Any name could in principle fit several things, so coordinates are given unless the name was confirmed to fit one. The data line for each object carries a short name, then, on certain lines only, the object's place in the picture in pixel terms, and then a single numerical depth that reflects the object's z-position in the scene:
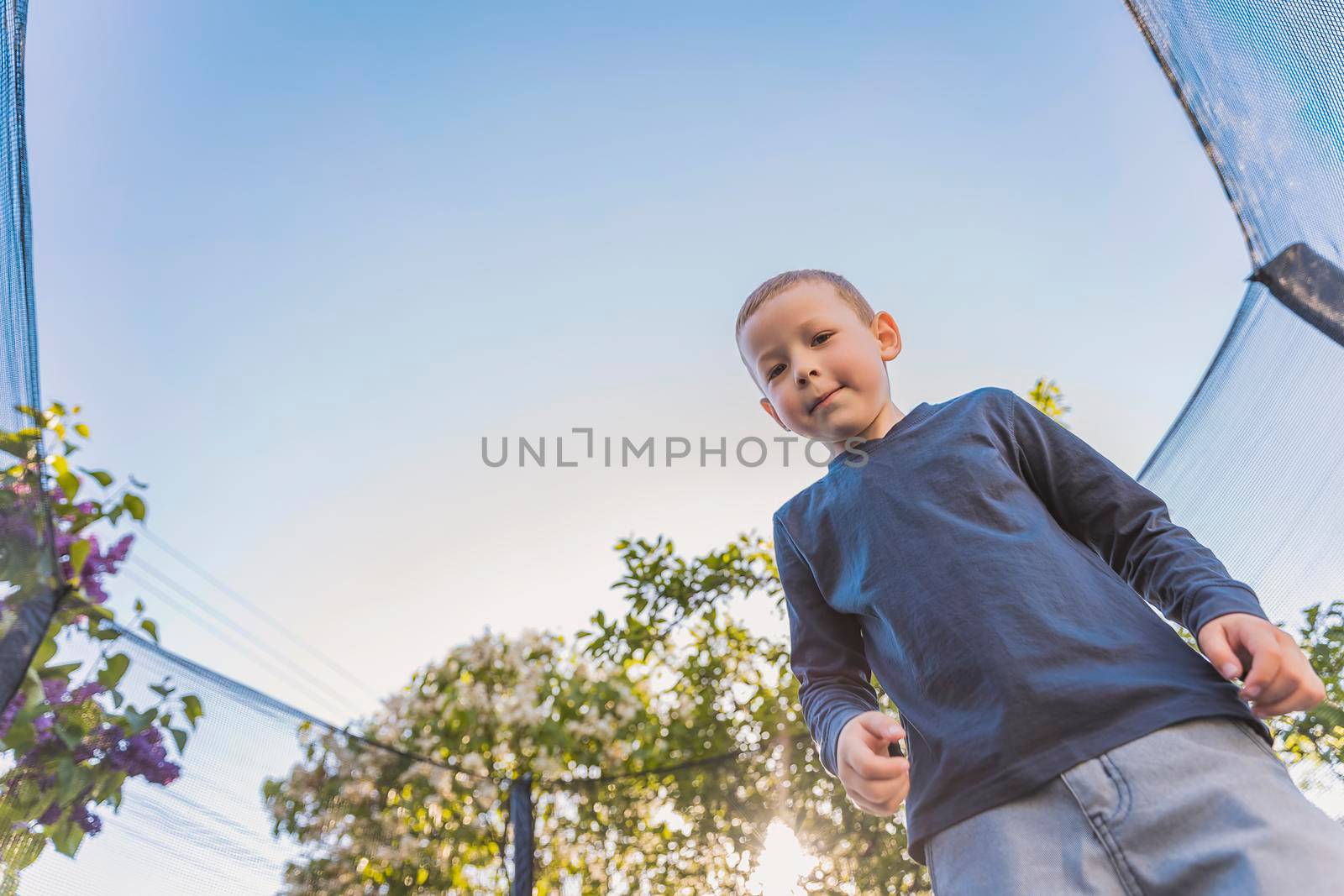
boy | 0.55
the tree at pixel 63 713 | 0.89
